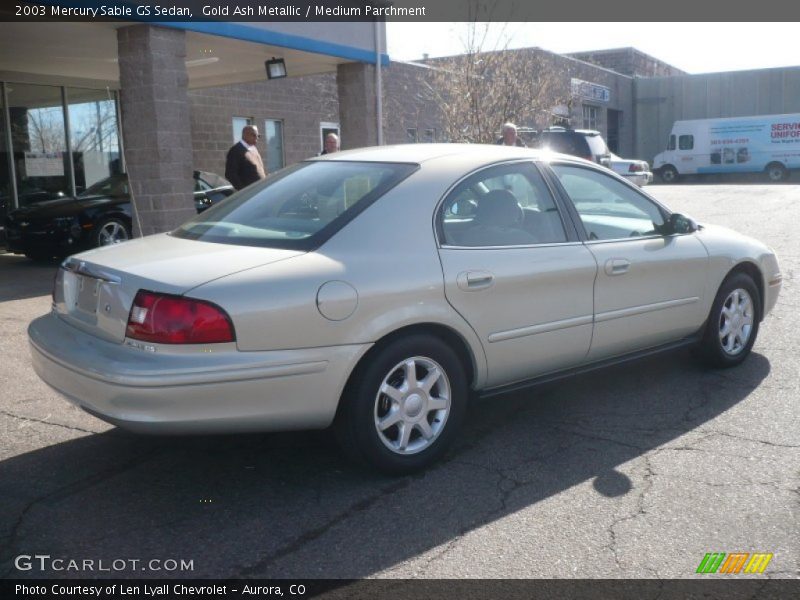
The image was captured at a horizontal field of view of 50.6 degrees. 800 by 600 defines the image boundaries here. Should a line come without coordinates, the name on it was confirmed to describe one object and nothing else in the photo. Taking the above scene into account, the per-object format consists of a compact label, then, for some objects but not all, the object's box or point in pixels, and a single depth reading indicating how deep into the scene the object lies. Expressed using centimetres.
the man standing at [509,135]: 1059
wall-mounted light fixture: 1280
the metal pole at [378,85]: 1290
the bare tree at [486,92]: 1750
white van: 3631
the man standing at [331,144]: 1145
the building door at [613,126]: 4525
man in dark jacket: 1056
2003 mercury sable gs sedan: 354
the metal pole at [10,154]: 1457
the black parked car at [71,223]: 1184
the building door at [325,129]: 2125
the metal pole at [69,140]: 1581
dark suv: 1894
